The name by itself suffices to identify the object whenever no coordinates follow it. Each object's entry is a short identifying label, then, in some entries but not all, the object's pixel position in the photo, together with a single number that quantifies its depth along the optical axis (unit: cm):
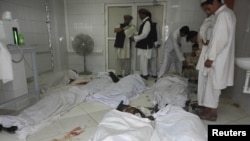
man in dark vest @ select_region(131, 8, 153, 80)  333
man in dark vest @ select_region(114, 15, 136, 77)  361
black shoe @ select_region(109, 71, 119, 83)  322
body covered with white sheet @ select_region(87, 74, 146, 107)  242
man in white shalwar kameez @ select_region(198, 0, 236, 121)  171
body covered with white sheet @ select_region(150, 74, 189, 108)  222
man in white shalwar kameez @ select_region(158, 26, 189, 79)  315
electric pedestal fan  384
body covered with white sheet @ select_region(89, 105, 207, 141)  130
